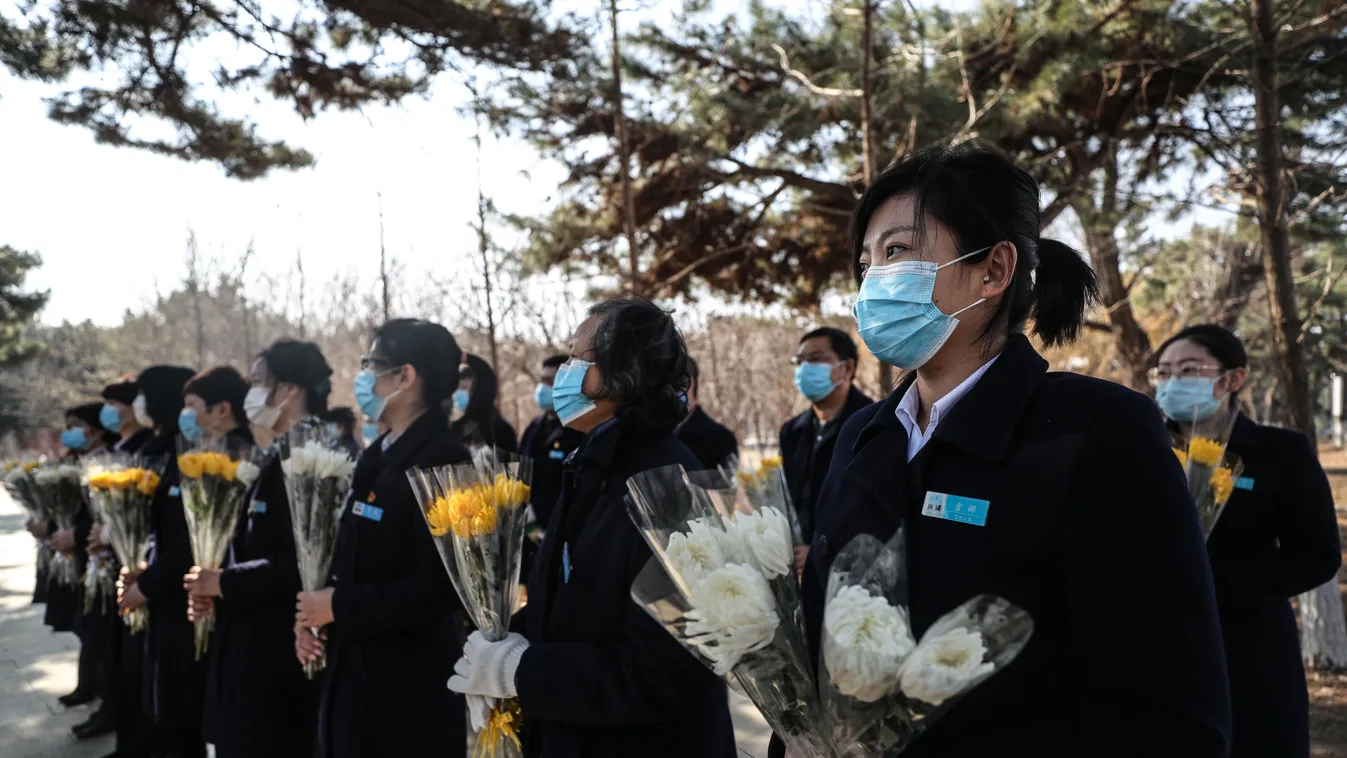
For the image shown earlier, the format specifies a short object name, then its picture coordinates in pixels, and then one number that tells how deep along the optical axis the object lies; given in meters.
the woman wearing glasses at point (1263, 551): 2.86
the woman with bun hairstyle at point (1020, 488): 1.17
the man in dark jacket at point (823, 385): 5.48
